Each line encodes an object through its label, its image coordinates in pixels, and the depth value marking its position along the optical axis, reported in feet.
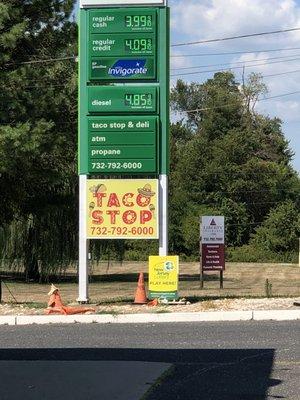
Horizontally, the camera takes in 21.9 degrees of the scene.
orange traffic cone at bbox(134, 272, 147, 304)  58.59
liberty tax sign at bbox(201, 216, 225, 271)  97.09
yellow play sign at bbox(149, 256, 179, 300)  57.93
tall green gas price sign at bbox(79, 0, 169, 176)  59.16
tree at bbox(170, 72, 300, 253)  280.51
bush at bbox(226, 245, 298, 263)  264.93
